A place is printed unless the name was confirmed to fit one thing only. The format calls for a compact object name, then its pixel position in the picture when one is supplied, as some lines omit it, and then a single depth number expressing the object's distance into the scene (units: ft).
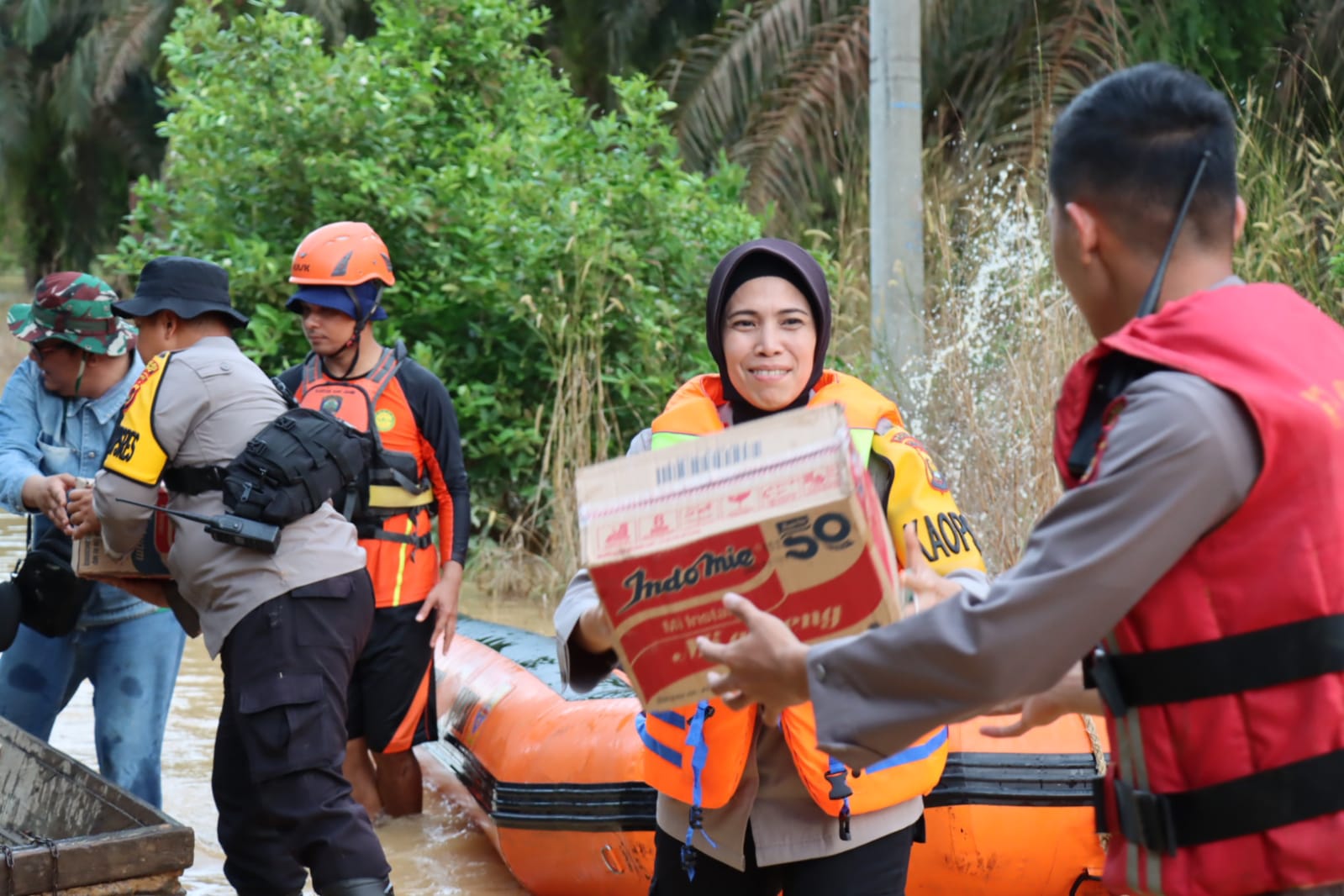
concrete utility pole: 25.46
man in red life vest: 5.58
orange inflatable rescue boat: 13.82
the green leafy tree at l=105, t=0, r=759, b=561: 28.22
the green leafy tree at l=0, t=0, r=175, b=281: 75.41
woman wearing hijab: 8.95
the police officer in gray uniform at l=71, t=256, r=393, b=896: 12.96
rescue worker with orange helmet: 17.13
